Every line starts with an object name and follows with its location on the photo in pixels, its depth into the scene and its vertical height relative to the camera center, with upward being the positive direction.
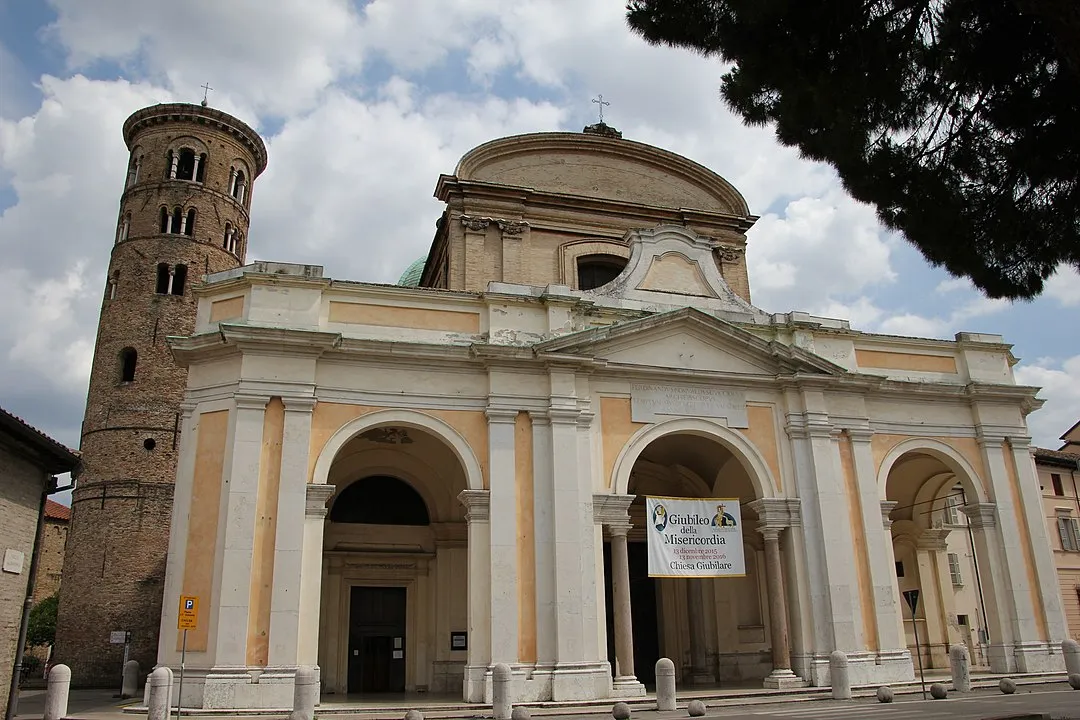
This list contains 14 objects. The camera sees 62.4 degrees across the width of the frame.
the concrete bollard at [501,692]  14.14 -0.66
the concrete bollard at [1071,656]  17.67 -0.37
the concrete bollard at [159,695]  13.00 -0.55
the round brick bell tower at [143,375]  28.75 +9.35
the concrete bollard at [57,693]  13.17 -0.50
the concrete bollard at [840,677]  16.14 -0.61
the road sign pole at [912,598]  15.49 +0.70
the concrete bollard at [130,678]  23.58 -0.54
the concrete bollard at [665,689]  14.97 -0.70
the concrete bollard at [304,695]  13.34 -0.61
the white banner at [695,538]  17.45 +2.03
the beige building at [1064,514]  31.16 +4.20
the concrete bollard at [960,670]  16.52 -0.55
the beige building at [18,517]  12.12 +1.91
